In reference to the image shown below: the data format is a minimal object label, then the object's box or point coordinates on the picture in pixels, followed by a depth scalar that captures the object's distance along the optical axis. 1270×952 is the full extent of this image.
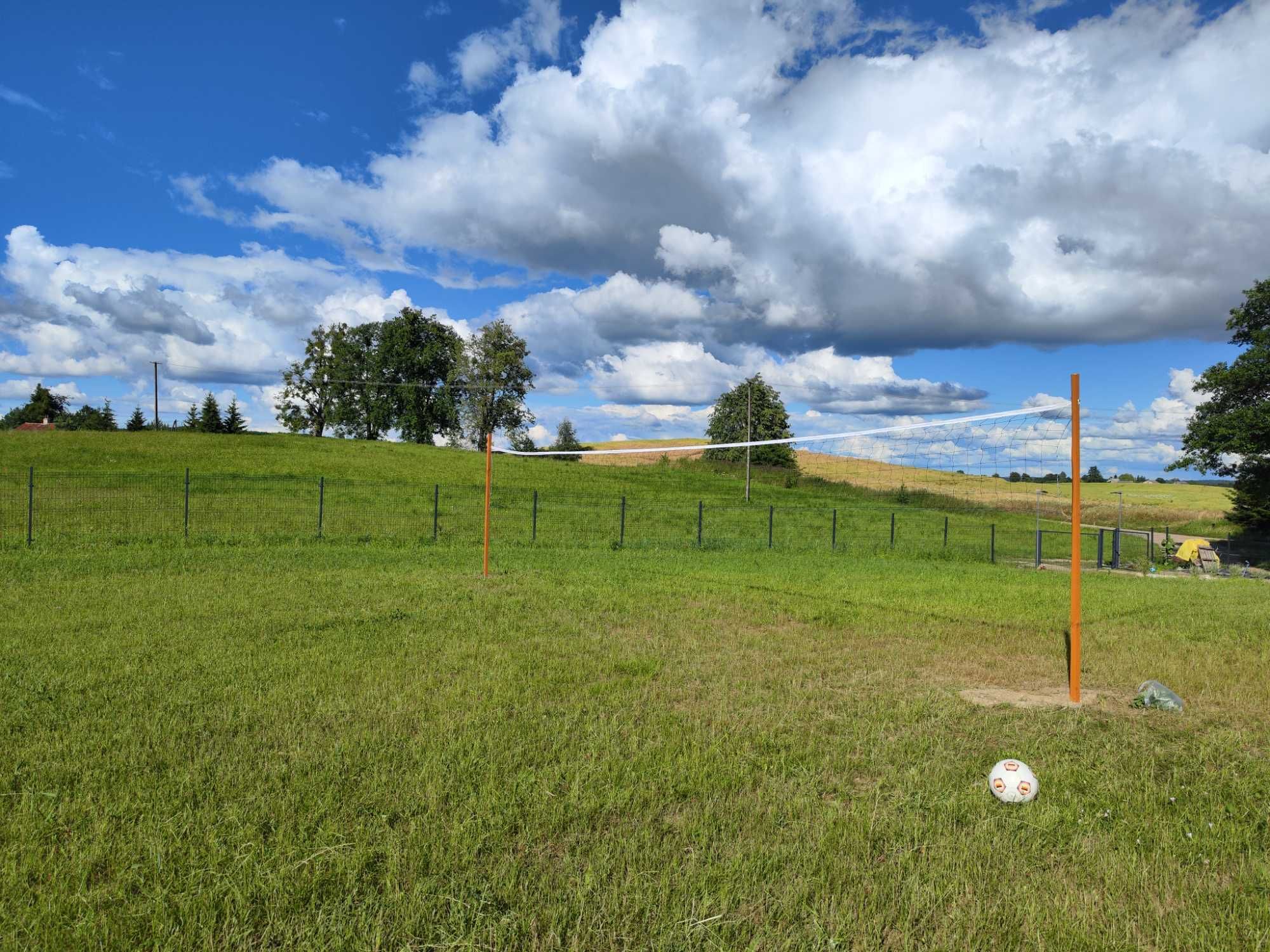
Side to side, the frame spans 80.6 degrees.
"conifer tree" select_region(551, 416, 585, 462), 75.75
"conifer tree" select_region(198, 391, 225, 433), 60.12
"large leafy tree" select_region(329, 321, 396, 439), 64.50
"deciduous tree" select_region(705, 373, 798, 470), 51.78
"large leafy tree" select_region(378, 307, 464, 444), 64.25
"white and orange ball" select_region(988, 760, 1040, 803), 4.06
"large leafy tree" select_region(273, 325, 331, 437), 65.75
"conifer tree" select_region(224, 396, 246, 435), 62.34
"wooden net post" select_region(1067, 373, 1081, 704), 6.07
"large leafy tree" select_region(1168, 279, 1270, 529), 24.77
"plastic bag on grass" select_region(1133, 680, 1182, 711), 6.00
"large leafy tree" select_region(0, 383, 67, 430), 79.44
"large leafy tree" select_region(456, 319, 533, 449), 60.75
